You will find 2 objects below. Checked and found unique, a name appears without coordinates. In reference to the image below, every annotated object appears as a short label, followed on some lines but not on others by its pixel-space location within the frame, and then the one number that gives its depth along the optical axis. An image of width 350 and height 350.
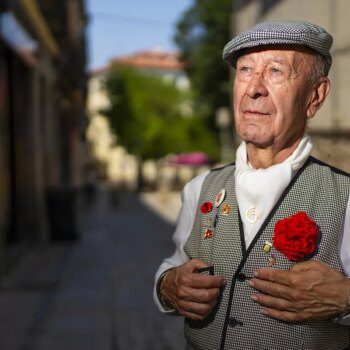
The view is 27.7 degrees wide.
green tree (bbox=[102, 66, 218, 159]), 43.12
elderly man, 2.06
